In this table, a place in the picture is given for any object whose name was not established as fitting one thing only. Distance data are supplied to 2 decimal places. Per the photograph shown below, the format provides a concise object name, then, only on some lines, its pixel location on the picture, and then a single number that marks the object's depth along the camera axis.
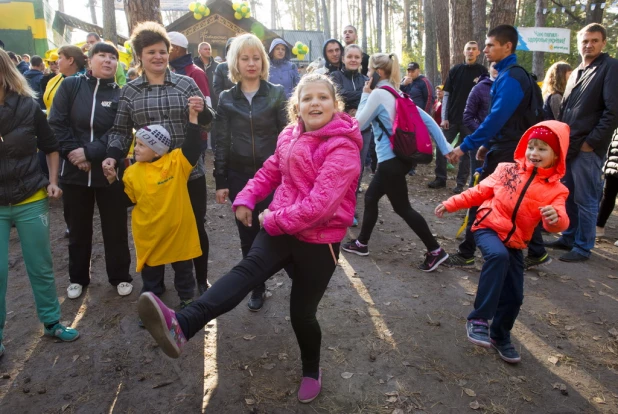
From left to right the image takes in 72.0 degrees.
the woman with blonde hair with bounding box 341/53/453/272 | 4.56
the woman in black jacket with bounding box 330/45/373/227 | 6.21
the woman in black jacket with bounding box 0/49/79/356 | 3.00
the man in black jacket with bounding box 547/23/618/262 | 4.79
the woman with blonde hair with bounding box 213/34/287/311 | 3.60
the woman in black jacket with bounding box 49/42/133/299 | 3.78
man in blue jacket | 4.32
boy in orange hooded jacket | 3.06
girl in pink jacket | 2.38
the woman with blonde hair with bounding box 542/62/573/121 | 6.14
